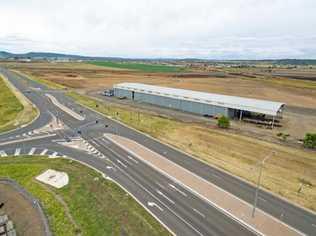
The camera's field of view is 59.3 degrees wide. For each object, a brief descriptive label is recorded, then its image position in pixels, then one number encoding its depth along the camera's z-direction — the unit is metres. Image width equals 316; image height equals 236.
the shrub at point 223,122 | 78.50
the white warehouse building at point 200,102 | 87.31
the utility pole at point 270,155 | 58.97
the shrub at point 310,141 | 64.56
